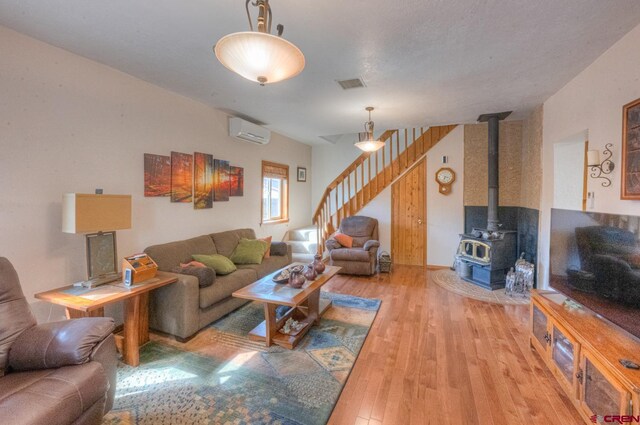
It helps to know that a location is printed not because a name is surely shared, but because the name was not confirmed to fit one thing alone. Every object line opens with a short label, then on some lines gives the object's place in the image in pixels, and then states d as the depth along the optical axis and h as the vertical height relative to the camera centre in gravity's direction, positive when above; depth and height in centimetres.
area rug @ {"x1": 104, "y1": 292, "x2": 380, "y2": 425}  180 -132
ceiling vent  297 +134
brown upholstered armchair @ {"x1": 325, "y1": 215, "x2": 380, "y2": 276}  490 -83
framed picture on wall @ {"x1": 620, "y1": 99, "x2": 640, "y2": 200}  195 +43
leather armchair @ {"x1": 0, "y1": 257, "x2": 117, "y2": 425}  126 -88
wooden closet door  556 -20
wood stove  423 -56
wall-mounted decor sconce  228 +39
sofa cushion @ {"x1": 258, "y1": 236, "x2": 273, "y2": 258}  423 -65
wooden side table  206 -72
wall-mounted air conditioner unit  422 +117
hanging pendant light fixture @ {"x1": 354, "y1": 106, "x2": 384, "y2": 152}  391 +90
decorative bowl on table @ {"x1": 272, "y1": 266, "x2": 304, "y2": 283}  289 -73
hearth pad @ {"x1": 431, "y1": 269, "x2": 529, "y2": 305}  375 -120
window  543 +28
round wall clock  528 +56
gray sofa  263 -88
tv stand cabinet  140 -88
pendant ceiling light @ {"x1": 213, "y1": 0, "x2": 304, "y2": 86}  133 +76
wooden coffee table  252 -96
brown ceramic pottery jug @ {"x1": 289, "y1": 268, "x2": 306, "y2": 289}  276 -72
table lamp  217 -16
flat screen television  170 -38
